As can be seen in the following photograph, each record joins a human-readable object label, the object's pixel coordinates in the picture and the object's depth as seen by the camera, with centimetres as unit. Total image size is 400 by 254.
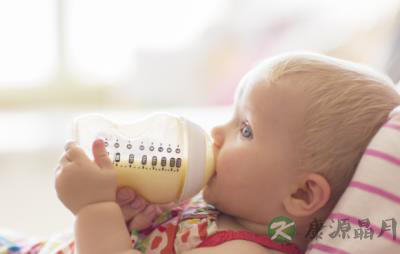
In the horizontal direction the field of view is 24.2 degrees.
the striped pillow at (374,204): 72
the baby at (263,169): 74
